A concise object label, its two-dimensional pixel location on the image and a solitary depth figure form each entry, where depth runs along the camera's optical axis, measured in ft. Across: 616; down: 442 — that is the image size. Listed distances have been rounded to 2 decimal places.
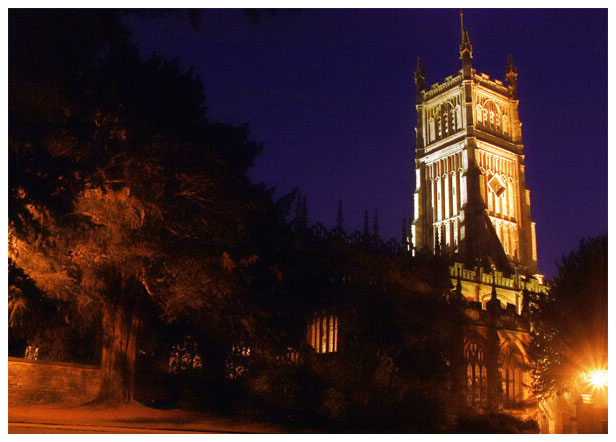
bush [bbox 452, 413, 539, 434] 64.97
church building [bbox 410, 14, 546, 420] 183.72
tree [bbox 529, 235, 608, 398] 87.04
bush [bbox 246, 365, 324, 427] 57.26
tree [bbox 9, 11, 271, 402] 51.52
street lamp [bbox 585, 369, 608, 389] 73.10
